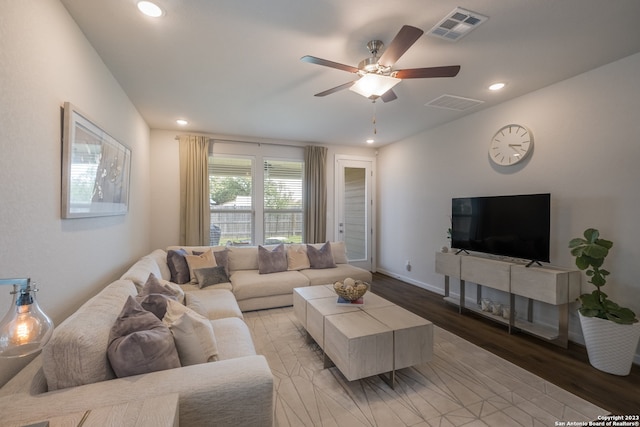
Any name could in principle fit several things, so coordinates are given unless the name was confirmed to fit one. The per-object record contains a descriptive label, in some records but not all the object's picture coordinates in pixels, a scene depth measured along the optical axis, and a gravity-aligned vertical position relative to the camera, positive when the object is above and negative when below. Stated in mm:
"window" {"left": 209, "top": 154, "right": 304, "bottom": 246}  4785 +186
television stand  2575 -779
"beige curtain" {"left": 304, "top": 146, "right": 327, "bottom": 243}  5176 +297
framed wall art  1723 +310
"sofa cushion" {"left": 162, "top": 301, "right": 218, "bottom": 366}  1412 -709
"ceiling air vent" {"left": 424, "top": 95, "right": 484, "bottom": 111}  3188 +1346
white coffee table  1890 -955
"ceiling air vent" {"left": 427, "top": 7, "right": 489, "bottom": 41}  1801 +1325
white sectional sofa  1045 -754
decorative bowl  2473 -738
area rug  1714 -1326
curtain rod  4644 +1237
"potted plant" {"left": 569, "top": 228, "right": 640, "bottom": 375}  2133 -901
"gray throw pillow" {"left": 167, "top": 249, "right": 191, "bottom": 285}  3369 -735
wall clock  3121 +812
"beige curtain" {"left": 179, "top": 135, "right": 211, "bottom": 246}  4445 +292
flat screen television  2775 -161
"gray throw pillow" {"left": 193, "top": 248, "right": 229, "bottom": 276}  3708 -676
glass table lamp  782 -356
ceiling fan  1814 +1042
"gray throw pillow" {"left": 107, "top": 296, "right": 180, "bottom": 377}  1220 -639
